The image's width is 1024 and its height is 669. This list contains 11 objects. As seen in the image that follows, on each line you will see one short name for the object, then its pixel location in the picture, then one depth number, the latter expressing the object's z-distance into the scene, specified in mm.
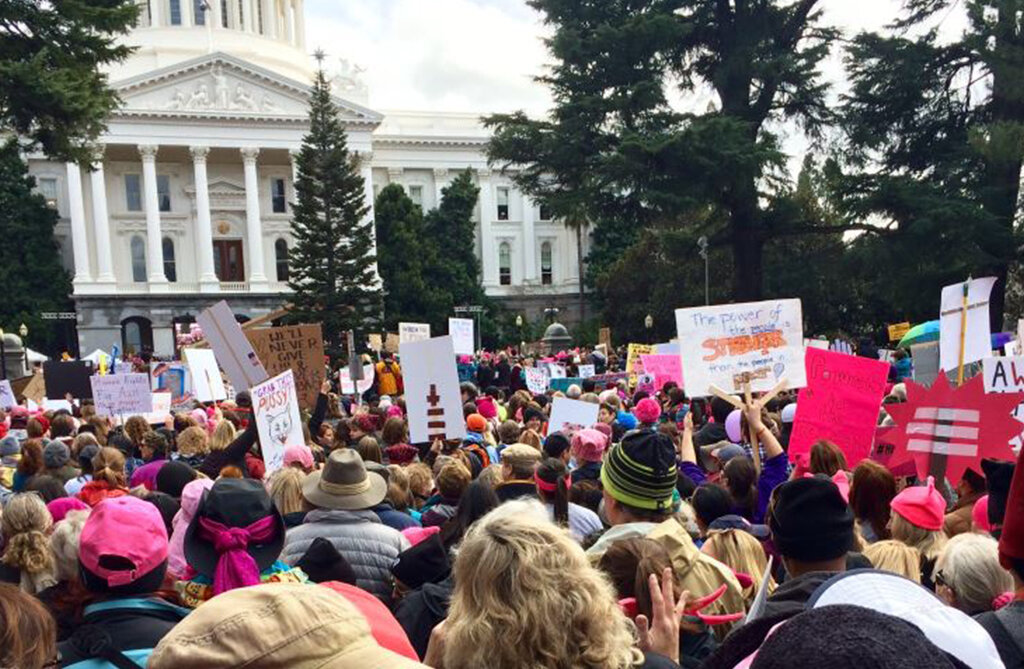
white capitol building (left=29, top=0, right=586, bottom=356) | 58094
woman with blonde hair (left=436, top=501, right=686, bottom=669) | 2080
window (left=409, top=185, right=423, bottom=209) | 72375
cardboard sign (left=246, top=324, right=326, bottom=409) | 10805
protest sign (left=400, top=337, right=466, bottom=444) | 8883
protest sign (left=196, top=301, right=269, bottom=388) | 8742
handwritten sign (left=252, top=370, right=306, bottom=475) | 6984
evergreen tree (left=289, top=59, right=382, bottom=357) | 45094
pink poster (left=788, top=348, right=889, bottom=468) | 6117
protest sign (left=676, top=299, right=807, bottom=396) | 8156
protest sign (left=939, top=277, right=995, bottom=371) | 8086
